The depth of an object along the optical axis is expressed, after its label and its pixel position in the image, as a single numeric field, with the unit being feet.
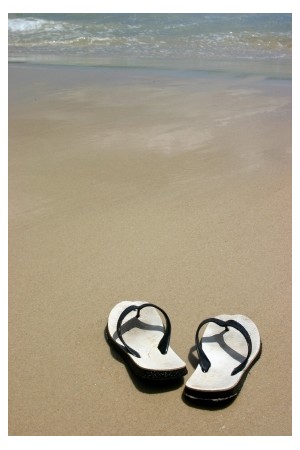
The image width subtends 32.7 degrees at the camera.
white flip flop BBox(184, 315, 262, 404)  5.09
